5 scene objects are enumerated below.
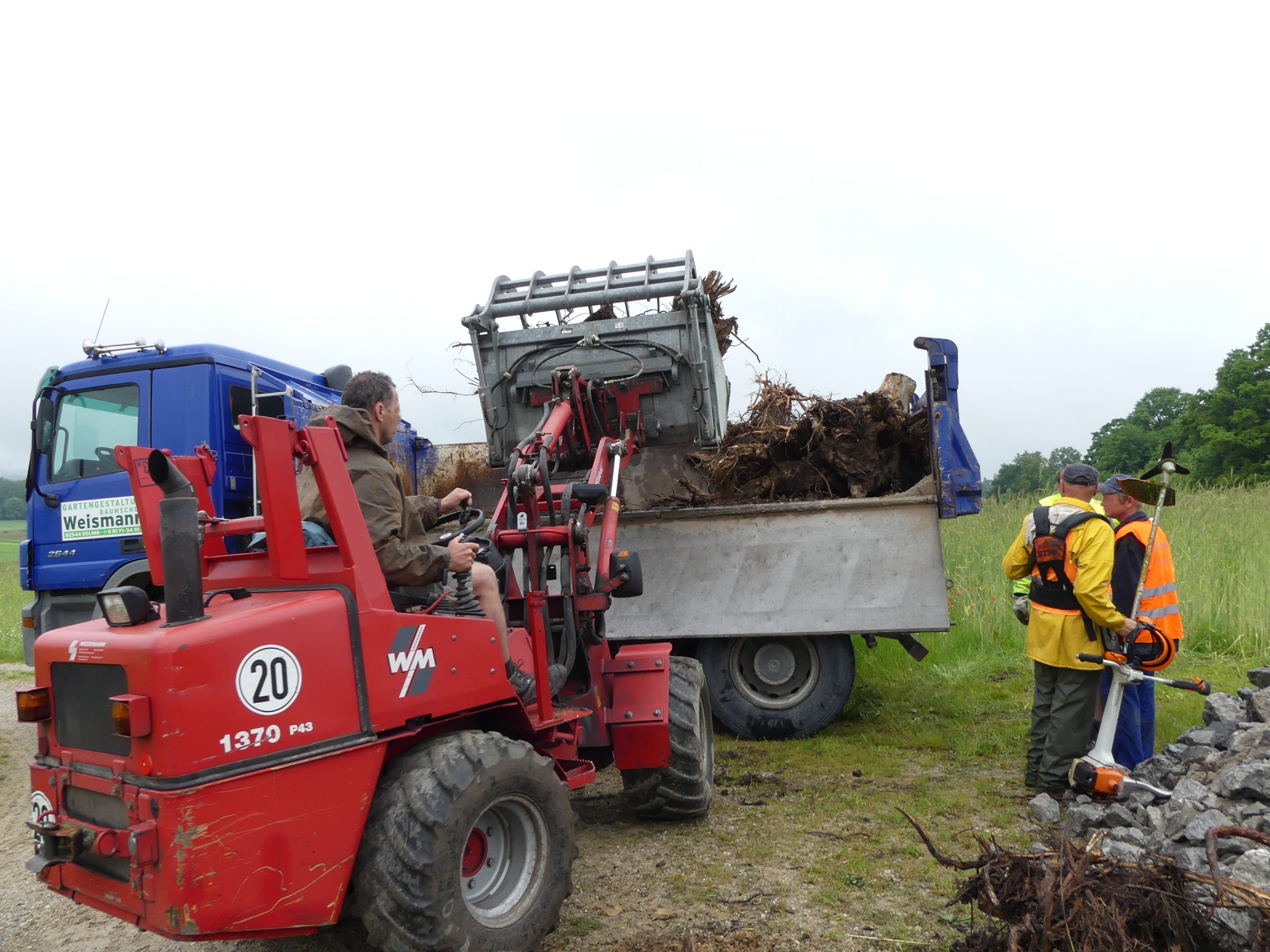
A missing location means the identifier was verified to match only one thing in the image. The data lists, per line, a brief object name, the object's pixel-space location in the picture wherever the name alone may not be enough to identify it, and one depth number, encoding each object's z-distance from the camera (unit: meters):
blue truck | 6.21
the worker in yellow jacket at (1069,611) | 4.67
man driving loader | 3.20
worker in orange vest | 4.97
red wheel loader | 2.48
